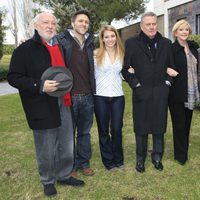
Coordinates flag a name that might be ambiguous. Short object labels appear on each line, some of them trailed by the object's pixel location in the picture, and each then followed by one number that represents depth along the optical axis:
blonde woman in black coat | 3.19
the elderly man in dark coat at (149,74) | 3.06
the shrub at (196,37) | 7.07
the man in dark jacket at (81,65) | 2.91
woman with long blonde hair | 3.09
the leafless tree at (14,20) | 25.96
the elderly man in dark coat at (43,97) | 2.54
